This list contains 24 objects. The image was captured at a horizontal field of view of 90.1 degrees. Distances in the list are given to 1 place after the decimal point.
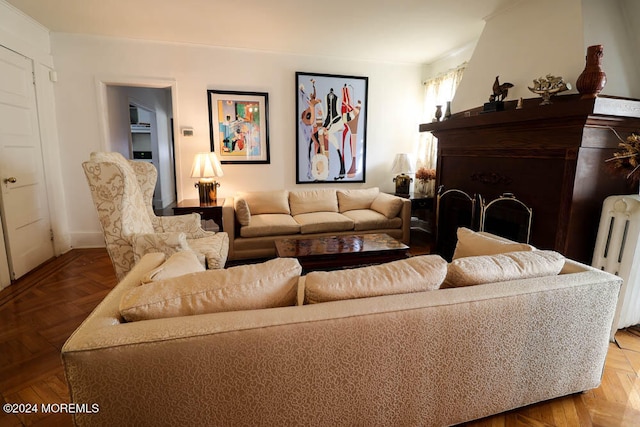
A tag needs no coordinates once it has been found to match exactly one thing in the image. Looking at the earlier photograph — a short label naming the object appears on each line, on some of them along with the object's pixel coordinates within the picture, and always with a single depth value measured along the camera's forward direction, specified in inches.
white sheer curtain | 159.2
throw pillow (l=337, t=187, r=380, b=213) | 165.6
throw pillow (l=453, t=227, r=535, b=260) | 64.9
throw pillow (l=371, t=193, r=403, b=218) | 152.1
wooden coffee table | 103.6
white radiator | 80.0
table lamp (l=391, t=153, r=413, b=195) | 172.9
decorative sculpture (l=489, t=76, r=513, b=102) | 111.4
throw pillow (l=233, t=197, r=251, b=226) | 135.4
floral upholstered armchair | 79.0
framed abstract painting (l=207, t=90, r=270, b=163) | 159.5
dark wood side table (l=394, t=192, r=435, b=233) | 167.3
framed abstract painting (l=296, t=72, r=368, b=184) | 168.7
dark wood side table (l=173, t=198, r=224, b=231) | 139.2
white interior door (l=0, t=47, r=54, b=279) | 113.9
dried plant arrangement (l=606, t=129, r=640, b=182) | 73.5
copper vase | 79.2
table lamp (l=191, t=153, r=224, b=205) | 147.6
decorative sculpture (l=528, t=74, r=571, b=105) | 91.0
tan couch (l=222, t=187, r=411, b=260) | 135.6
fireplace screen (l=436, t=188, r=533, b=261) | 106.3
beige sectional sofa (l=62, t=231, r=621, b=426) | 36.9
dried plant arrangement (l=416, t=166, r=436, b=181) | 170.7
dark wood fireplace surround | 83.7
